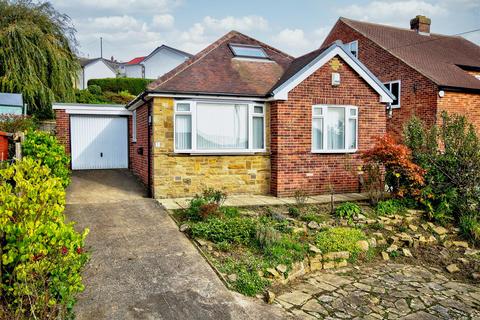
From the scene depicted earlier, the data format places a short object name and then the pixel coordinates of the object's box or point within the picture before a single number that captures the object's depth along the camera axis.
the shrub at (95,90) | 30.94
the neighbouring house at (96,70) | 48.09
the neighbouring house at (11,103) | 16.67
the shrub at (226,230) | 7.76
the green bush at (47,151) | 9.95
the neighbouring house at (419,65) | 17.48
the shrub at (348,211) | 9.81
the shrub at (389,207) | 10.25
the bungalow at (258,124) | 11.47
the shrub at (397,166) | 10.55
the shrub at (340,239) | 7.95
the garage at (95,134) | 15.25
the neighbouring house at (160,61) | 48.22
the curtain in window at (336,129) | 12.73
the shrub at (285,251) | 7.06
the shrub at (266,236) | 7.50
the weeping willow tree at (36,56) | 19.73
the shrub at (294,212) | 9.72
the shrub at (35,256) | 3.50
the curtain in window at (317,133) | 12.55
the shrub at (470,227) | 9.40
